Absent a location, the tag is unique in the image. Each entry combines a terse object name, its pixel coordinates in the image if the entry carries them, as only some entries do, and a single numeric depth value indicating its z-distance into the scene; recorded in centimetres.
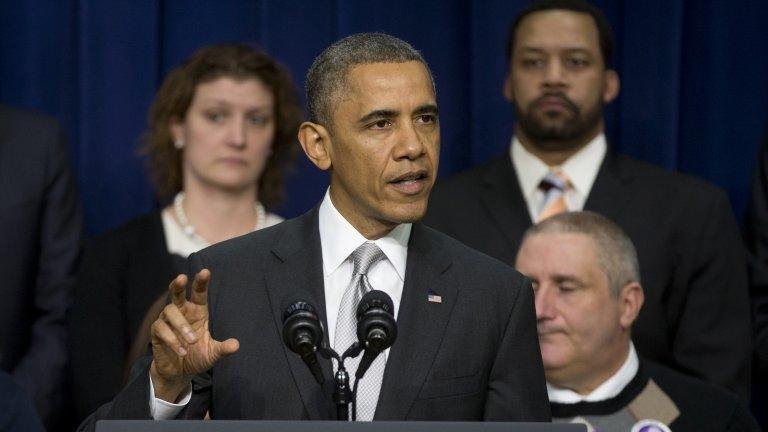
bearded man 1005
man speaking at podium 907
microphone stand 889
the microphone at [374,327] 886
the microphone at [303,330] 886
